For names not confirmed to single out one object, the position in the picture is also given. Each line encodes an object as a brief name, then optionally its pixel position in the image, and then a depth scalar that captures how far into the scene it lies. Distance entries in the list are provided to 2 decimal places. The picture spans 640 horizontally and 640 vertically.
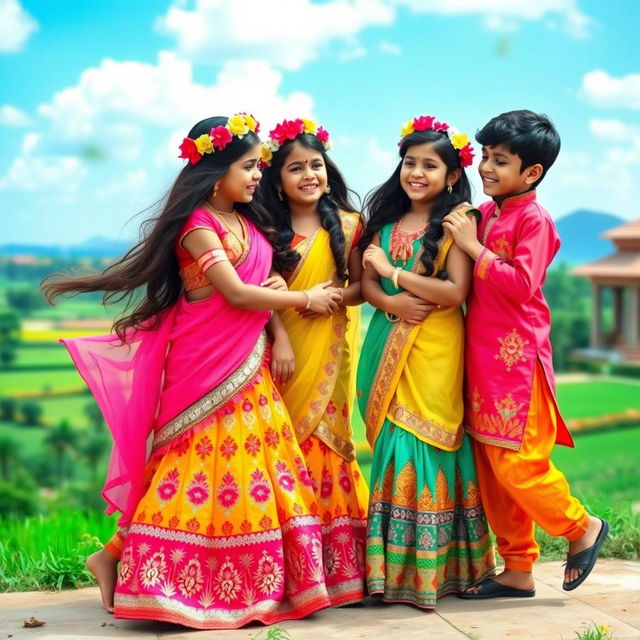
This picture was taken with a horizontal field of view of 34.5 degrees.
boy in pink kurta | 3.82
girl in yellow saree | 3.96
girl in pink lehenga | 3.73
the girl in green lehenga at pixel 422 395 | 3.88
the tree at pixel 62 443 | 27.59
